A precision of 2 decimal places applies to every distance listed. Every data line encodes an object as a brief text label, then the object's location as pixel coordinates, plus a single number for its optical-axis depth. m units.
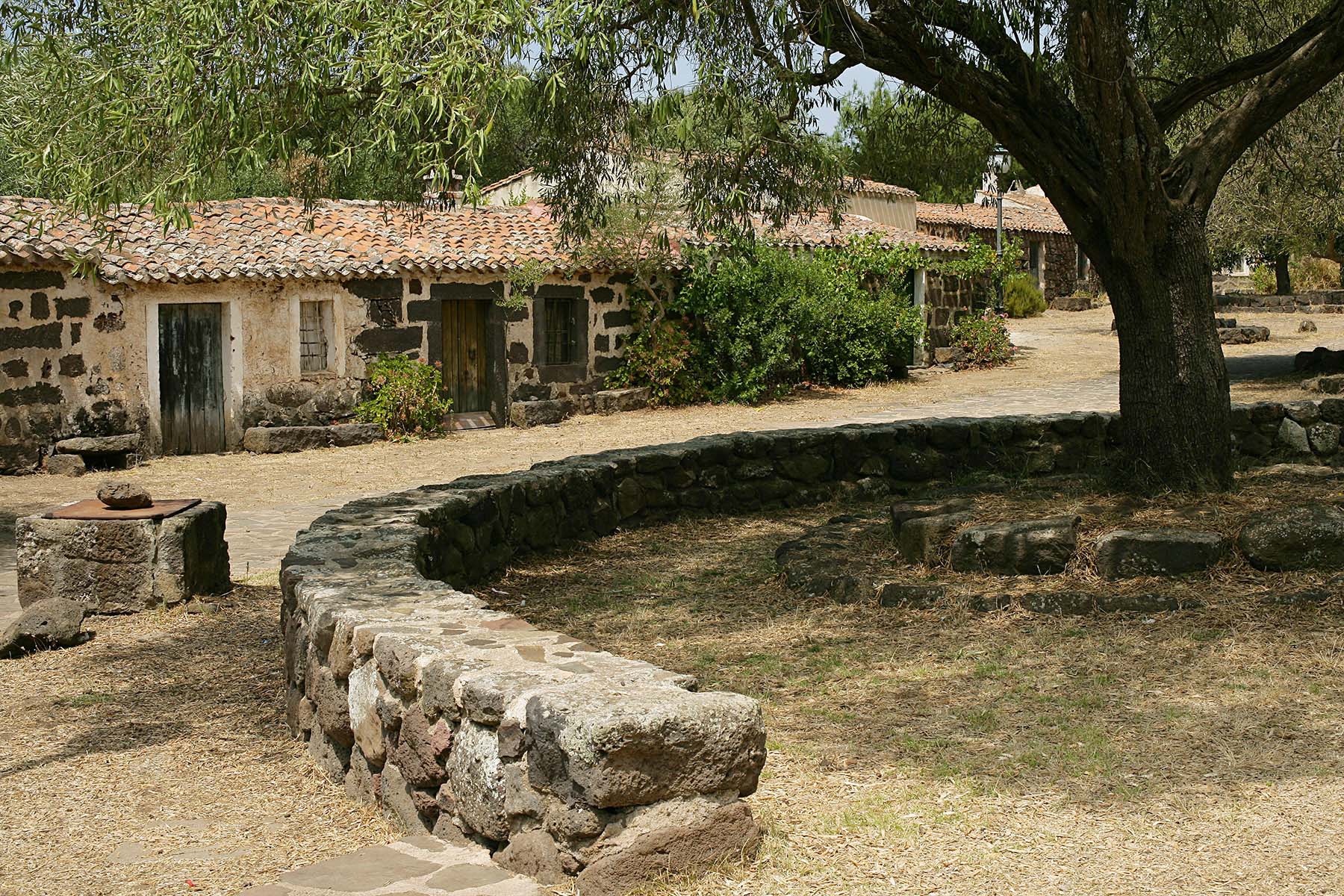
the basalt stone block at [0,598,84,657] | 7.36
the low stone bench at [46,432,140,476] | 16.34
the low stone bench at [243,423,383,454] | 18.05
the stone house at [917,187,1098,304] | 39.53
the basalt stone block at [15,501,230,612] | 8.17
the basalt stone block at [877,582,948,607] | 7.48
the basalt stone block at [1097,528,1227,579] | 7.47
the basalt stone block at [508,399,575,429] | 20.38
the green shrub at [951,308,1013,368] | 26.66
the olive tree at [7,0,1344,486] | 6.18
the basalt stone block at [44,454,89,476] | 16.31
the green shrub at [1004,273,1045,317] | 37.78
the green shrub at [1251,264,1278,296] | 39.06
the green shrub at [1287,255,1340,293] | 39.94
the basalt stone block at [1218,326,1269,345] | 26.95
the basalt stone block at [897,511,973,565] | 8.09
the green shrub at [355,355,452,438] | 19.00
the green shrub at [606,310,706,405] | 21.75
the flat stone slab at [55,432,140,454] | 16.52
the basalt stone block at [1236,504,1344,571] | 7.38
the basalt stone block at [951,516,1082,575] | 7.67
